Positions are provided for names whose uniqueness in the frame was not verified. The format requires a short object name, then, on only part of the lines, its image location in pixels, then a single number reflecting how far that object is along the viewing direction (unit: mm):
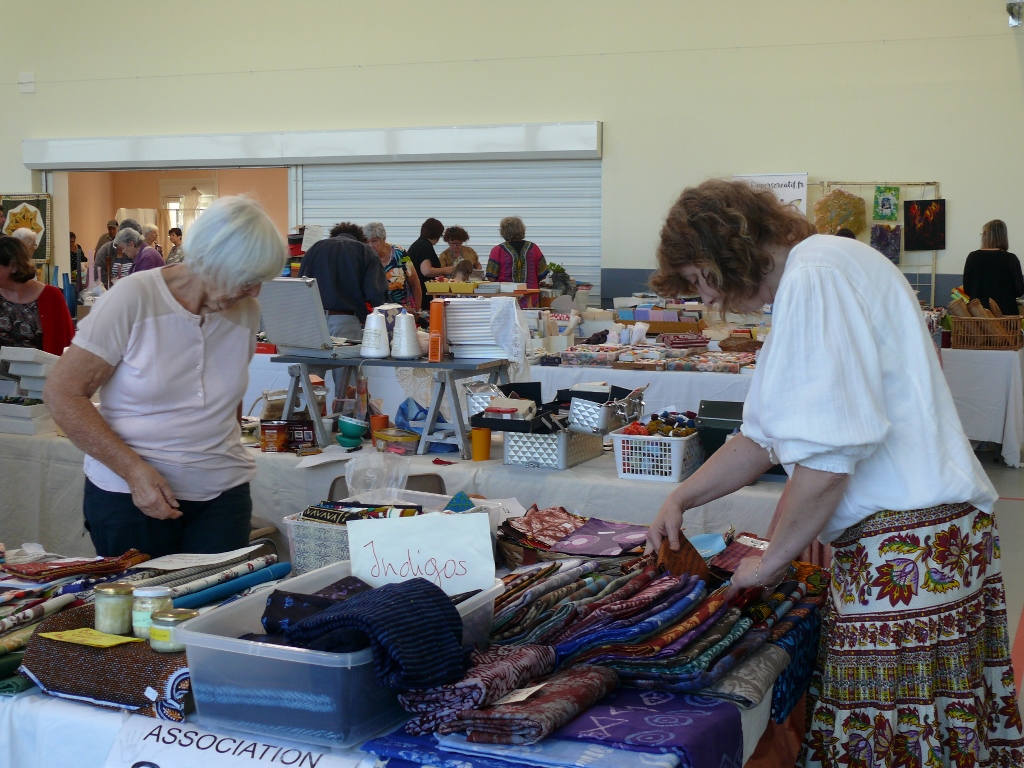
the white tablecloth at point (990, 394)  6094
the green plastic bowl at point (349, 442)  3344
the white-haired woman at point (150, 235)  9716
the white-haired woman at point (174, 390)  1931
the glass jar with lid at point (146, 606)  1357
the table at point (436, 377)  3197
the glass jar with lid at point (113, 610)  1380
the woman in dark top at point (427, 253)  8117
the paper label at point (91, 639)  1315
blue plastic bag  3430
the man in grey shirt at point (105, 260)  10773
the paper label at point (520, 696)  1154
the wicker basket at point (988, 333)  6195
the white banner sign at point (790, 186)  8805
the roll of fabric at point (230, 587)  1494
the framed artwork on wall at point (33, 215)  11328
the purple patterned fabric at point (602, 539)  1875
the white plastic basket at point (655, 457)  2898
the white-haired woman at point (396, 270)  7105
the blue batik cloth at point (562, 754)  1072
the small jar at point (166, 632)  1301
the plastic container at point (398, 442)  3307
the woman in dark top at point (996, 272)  7215
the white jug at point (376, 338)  3312
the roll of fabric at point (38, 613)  1442
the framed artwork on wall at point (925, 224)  8484
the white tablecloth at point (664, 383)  4949
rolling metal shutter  9695
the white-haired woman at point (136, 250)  7875
